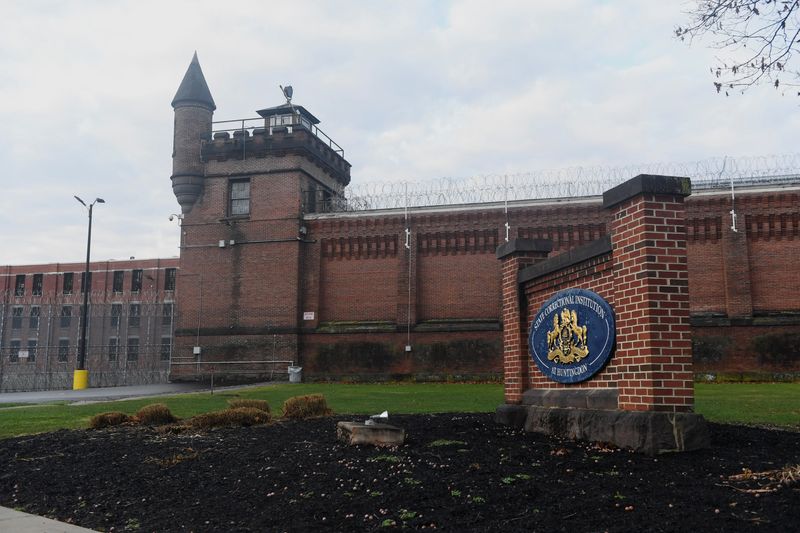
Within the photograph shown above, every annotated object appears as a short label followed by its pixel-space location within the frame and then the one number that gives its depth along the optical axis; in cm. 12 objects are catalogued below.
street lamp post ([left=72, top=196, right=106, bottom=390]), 2992
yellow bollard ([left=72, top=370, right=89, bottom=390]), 2992
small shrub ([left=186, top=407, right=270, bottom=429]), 1035
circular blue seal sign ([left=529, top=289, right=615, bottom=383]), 748
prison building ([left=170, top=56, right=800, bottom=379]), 2631
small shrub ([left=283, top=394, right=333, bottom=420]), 1138
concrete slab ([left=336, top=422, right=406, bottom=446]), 761
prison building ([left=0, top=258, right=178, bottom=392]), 6084
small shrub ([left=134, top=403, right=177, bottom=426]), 1112
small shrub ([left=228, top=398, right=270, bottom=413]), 1191
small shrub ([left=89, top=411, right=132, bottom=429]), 1096
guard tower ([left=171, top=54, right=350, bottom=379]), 2995
